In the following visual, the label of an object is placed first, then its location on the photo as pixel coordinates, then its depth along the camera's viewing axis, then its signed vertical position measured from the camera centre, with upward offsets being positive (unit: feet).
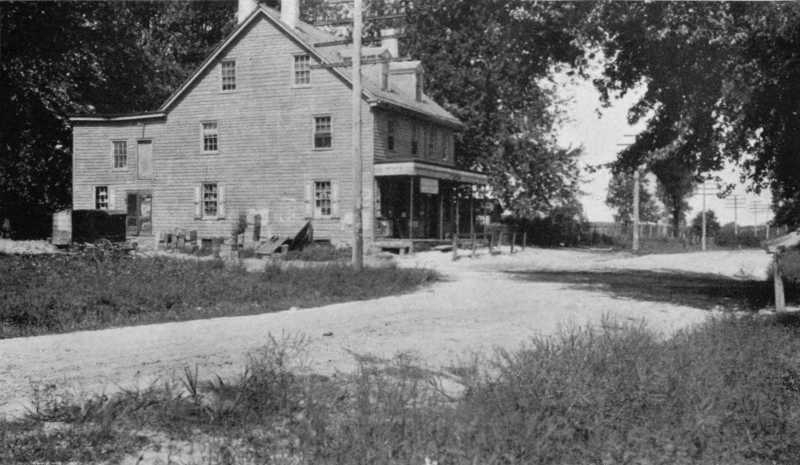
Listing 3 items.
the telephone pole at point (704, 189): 183.05 +10.47
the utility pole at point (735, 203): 279.45 +9.05
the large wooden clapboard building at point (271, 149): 102.42 +11.59
